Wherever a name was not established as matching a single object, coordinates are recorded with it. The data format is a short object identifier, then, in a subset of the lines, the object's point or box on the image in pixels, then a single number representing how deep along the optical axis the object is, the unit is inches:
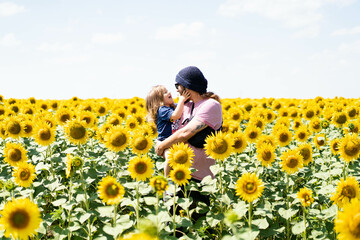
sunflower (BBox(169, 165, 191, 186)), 135.8
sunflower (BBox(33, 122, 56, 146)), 196.1
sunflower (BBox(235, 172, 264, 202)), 131.7
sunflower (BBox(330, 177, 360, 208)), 126.7
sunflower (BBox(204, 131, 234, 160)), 149.8
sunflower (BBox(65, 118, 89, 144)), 188.1
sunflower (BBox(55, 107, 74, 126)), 239.5
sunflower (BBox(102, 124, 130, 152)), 170.2
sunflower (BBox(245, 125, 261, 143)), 221.3
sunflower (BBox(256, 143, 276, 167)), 177.2
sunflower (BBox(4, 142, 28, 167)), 175.9
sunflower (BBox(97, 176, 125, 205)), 118.9
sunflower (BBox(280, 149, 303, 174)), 169.2
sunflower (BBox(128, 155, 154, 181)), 142.2
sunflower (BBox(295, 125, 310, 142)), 249.0
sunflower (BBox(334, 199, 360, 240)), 89.1
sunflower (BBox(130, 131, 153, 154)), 165.9
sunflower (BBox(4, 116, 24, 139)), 215.0
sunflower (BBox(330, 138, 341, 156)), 207.6
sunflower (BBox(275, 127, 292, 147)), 227.6
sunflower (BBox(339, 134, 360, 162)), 174.1
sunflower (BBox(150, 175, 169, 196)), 112.3
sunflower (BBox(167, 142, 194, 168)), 145.4
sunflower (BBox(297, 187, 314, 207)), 130.3
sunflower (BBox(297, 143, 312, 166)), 186.2
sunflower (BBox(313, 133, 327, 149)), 236.2
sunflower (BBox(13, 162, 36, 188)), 149.9
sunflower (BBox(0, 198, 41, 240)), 106.8
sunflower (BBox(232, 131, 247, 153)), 185.9
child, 176.1
